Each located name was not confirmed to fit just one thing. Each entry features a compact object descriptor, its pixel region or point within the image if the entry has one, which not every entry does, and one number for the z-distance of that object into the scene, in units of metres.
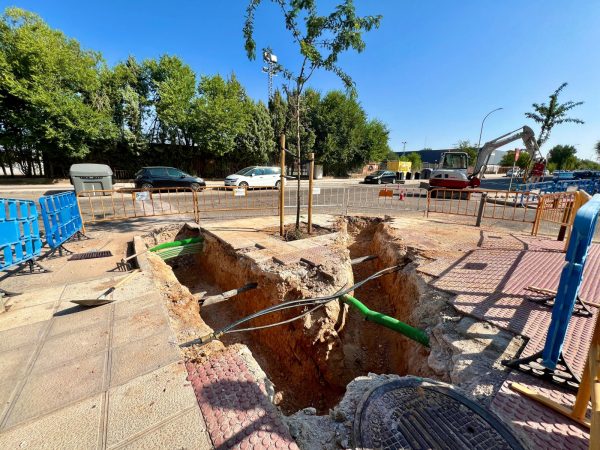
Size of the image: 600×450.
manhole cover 1.71
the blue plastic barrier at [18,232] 3.76
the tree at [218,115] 22.06
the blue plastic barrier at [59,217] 5.00
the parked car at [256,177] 17.84
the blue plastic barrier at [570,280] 1.84
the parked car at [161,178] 15.89
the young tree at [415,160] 46.23
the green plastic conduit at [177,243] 6.14
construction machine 13.30
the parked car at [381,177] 27.75
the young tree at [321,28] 5.45
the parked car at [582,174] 22.29
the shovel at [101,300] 3.41
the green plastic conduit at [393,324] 3.14
